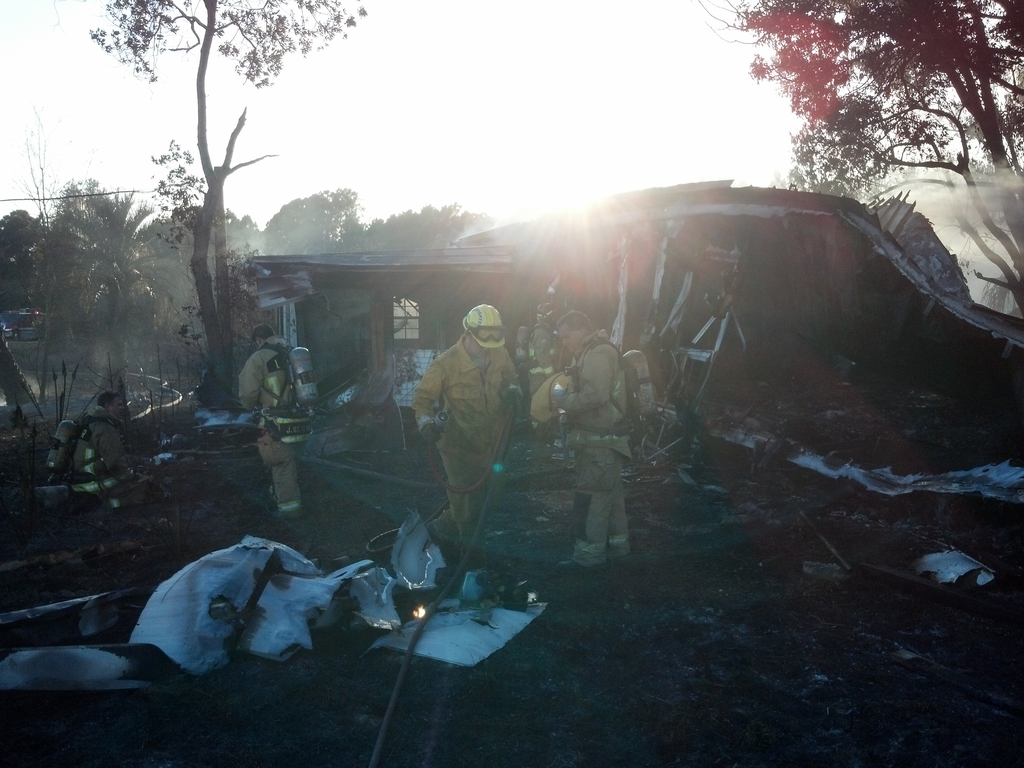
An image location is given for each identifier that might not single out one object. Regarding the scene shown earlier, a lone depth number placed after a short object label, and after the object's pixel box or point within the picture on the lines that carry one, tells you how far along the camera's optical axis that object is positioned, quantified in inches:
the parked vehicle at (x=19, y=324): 1134.0
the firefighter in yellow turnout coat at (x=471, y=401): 231.0
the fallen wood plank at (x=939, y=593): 194.7
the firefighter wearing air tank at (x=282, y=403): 288.8
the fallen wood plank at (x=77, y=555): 233.9
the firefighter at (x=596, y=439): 234.5
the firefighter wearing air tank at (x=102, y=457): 300.5
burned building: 348.5
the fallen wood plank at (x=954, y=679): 153.9
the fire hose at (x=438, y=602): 141.4
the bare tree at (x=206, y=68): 613.0
